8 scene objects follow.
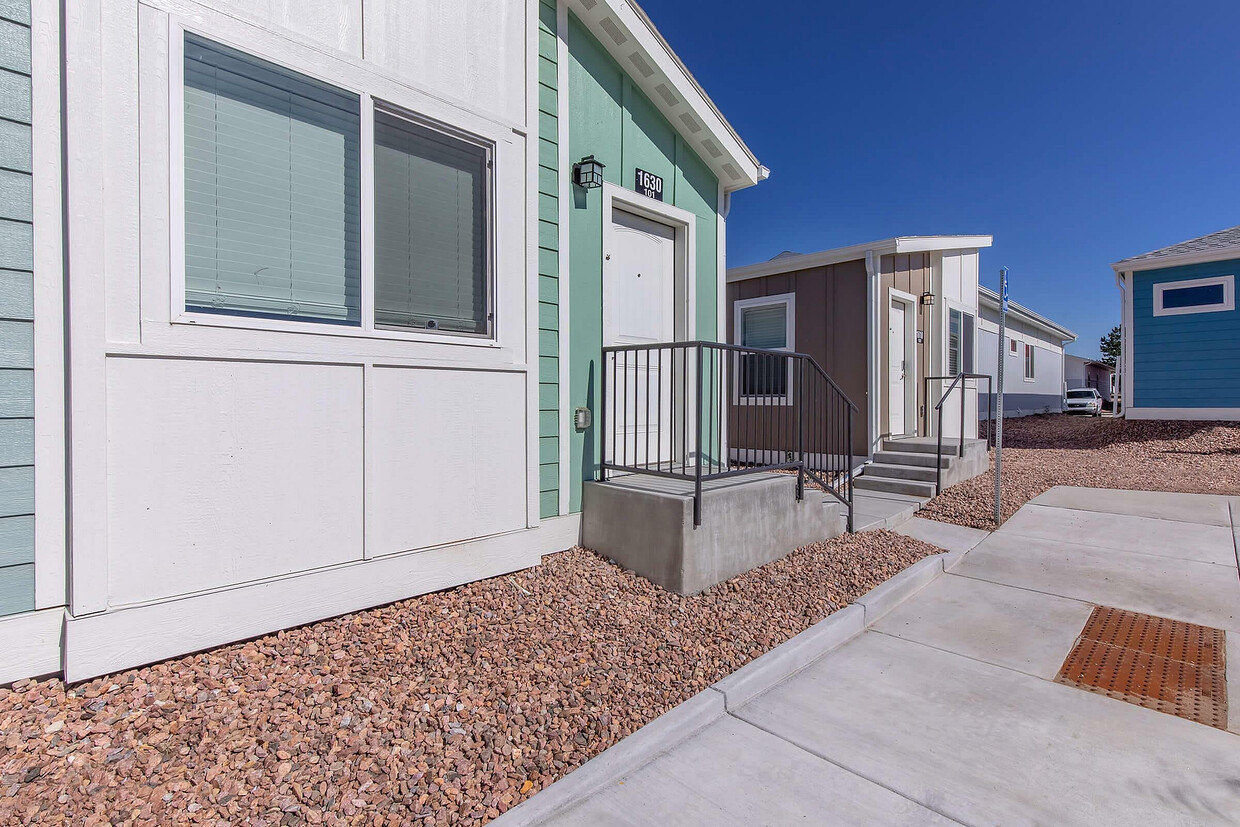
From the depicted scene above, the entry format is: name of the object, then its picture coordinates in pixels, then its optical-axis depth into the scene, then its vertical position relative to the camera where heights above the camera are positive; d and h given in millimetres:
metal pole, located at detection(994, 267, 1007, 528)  4869 +70
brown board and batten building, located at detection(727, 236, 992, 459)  7188 +1193
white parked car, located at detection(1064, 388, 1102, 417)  19672 +262
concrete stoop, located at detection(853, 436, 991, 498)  6406 -675
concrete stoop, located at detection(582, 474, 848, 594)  3389 -746
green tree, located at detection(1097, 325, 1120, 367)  48034 +5335
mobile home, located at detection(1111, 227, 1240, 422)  10477 +1471
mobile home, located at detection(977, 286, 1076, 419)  15315 +1635
